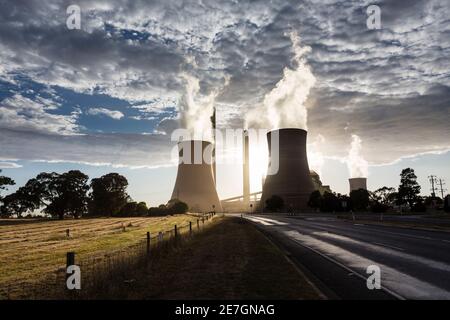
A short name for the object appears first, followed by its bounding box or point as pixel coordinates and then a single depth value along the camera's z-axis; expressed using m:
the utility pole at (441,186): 126.63
